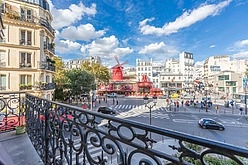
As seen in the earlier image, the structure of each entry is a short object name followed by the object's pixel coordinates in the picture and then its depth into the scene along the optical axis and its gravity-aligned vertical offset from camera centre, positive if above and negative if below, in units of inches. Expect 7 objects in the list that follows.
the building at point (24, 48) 380.4 +121.3
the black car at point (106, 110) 576.2 -136.3
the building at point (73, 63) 2062.6 +380.4
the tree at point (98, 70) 1043.6 +117.5
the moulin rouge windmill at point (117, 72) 1499.9 +141.7
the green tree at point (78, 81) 671.3 +11.5
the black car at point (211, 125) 425.7 -156.5
